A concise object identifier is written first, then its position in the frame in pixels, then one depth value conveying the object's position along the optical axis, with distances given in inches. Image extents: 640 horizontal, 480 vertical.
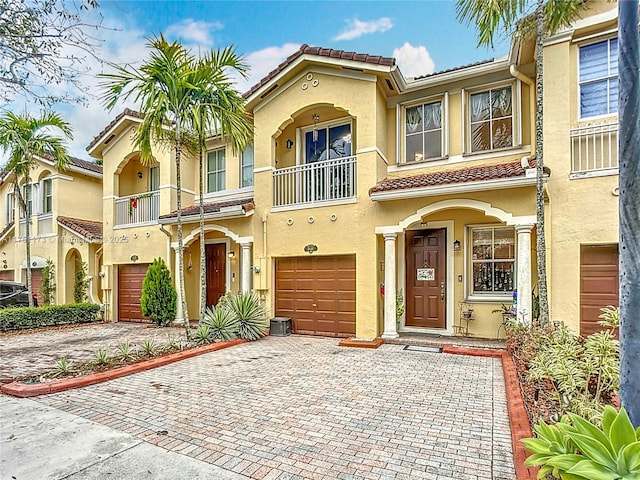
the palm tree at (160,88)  344.2
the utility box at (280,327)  440.5
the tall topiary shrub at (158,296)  525.7
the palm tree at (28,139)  528.7
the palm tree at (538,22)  285.3
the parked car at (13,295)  595.6
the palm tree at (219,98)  366.2
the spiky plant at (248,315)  412.5
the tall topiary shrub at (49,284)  658.8
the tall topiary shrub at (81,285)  653.9
